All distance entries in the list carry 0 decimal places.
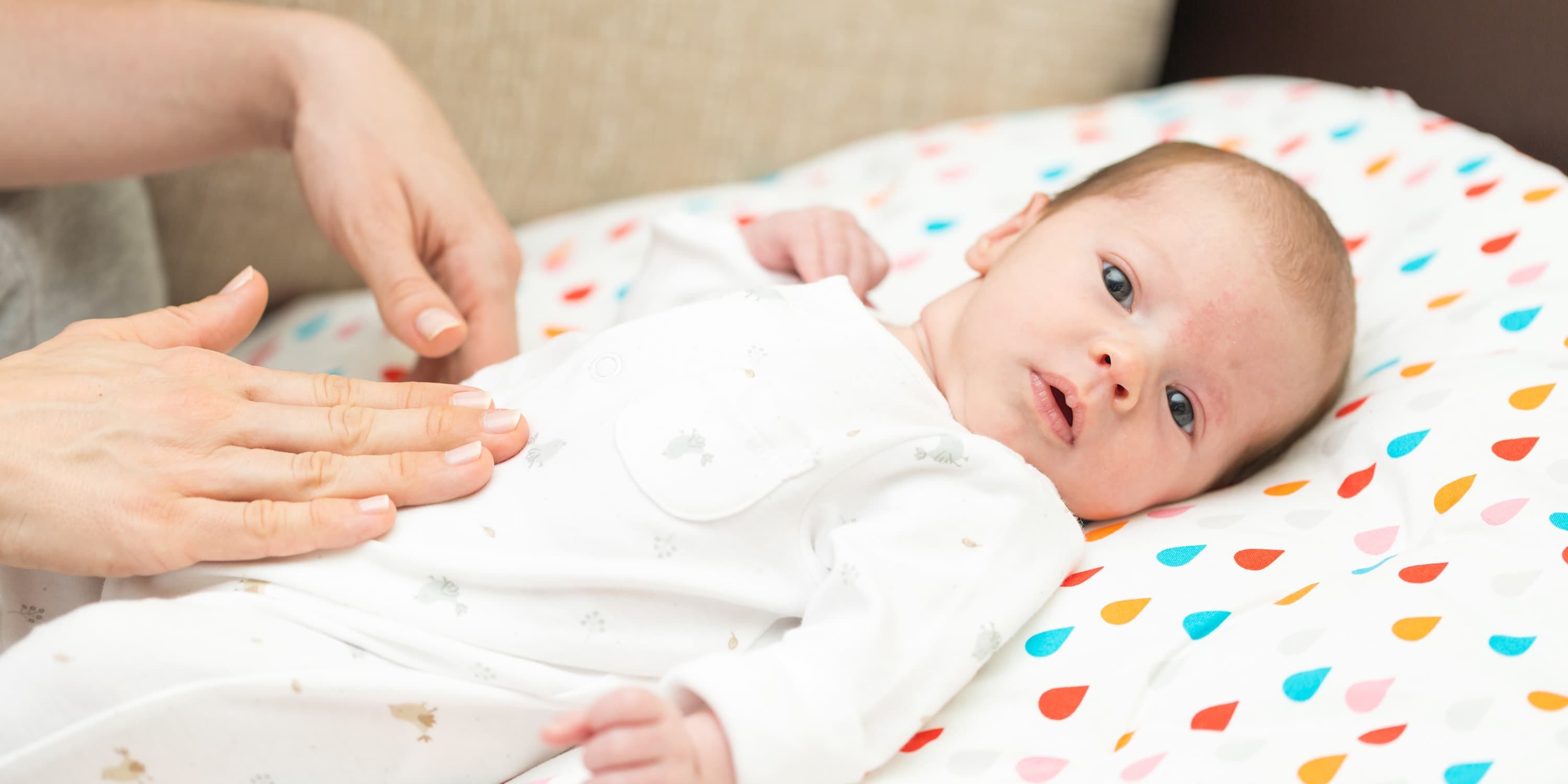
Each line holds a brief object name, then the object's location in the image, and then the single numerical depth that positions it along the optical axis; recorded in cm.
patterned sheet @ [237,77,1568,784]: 71
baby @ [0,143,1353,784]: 71
